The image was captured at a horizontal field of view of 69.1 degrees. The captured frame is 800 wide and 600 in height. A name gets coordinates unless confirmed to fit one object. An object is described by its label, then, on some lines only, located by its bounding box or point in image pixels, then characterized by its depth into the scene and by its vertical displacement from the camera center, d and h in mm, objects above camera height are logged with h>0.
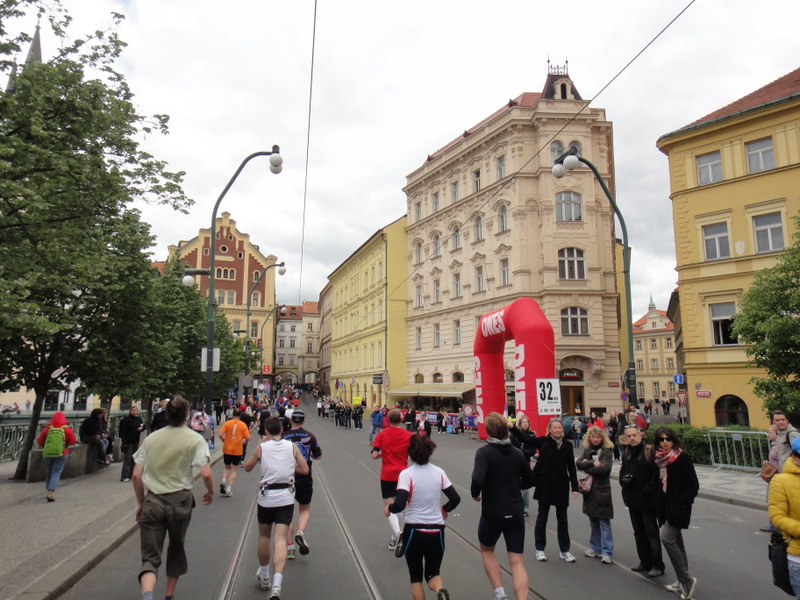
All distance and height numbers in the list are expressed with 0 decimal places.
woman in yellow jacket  4102 -776
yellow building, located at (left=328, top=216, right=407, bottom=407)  48656 +7231
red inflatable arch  20375 +1881
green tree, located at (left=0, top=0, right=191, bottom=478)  7945 +3341
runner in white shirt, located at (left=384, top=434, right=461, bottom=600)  5129 -1064
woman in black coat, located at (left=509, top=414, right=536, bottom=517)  8134 -583
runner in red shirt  8070 -740
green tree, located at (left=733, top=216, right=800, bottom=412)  16562 +2078
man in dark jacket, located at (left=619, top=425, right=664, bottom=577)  6773 -1170
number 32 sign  17141 -3
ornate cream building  33781 +9551
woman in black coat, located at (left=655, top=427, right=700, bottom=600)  6125 -1083
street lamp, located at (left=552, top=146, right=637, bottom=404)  16953 +2900
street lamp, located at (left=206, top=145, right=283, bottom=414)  14992 +2807
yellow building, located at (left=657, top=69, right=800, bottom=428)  24875 +7877
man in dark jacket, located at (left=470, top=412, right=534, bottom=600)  5469 -980
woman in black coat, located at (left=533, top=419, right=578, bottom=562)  7445 -1089
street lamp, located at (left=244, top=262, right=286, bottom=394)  24931 +5383
